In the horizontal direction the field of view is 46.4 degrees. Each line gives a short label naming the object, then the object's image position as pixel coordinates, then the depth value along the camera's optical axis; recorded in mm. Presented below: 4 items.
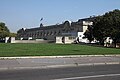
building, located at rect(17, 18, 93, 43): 62349
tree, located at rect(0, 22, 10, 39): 59962
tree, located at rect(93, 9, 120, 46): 35541
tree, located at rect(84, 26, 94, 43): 47772
